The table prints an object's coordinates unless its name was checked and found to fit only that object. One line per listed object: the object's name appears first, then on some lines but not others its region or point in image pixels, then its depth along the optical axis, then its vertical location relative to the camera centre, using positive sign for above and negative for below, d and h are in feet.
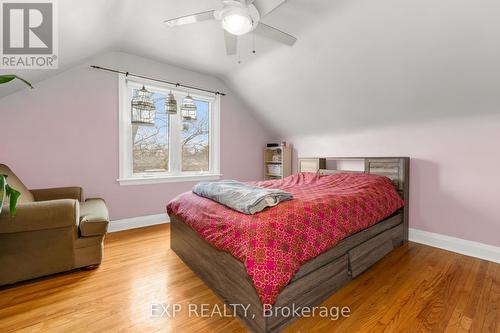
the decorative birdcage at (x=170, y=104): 10.09 +2.67
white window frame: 10.75 +1.15
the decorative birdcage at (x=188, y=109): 10.33 +2.52
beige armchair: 5.96 -2.21
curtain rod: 10.07 +4.26
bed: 4.57 -2.71
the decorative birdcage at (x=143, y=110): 9.77 +2.43
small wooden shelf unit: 14.92 +0.09
